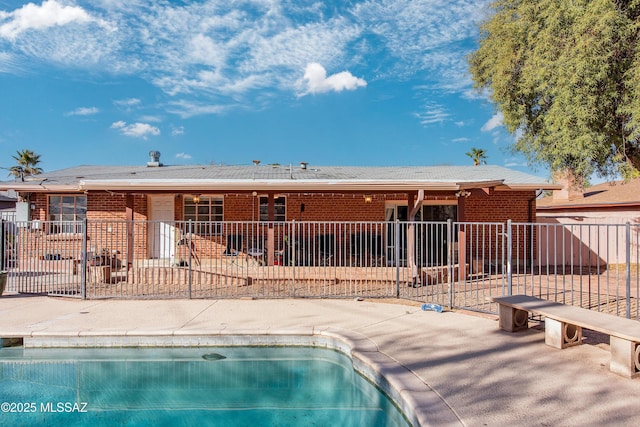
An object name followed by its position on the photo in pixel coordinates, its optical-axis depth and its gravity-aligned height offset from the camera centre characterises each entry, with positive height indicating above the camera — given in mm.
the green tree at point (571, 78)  8469 +3630
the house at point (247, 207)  13422 +660
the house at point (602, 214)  14555 +452
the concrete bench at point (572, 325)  4004 -1209
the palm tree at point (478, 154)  36031 +6634
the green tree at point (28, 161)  30312 +5135
